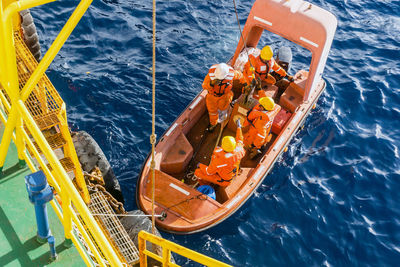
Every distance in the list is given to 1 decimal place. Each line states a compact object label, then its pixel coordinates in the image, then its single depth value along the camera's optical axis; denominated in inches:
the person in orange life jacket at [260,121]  375.6
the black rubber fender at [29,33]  338.8
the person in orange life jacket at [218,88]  387.2
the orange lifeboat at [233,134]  333.4
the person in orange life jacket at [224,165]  335.6
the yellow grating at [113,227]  253.6
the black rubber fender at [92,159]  323.3
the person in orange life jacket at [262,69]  424.6
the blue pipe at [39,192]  137.7
